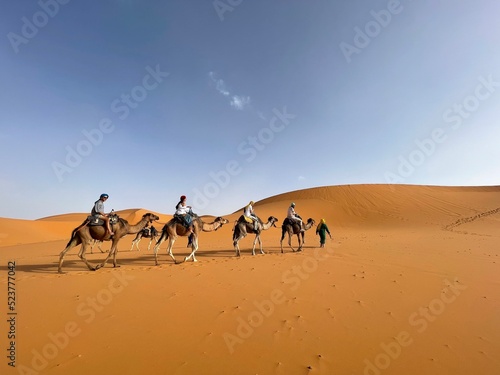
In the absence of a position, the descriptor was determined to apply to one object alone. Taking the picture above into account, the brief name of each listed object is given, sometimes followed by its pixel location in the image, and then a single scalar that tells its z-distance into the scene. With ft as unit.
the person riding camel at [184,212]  36.42
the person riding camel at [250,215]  42.87
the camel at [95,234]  30.19
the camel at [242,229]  42.10
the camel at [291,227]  46.32
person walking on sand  48.99
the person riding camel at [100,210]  30.23
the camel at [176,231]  36.32
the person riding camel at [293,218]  46.57
